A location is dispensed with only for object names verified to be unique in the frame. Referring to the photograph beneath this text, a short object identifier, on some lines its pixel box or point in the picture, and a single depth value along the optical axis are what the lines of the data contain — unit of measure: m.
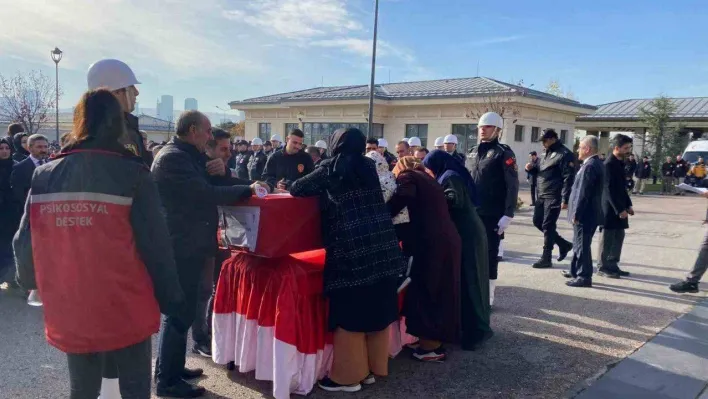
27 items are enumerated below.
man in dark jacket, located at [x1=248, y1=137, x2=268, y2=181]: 13.45
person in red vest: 2.17
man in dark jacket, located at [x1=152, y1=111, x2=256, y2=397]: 3.29
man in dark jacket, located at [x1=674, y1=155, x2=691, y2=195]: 23.34
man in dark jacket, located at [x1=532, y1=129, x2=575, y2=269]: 7.68
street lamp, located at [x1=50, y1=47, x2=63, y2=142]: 22.81
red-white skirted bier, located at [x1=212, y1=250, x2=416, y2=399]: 3.45
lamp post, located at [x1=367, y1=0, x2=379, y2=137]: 16.19
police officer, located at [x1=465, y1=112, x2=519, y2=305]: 5.44
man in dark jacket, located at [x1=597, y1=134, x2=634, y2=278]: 7.22
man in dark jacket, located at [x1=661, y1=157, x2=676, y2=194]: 24.51
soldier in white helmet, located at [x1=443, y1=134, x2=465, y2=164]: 9.16
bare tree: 27.55
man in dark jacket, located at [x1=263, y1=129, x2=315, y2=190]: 7.18
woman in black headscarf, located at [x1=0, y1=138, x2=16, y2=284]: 5.73
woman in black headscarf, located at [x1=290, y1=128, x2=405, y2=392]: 3.45
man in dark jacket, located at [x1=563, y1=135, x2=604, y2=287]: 6.68
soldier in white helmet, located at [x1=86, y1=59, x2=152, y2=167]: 3.13
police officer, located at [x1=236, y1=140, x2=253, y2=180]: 16.03
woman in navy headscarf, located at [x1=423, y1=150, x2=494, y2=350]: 4.50
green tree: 27.94
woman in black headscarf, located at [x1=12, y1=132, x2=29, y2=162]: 7.07
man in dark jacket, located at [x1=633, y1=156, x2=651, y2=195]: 23.56
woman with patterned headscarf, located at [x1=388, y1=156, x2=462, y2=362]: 4.08
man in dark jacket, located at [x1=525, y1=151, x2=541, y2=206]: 10.34
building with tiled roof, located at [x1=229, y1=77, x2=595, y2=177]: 24.55
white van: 24.19
